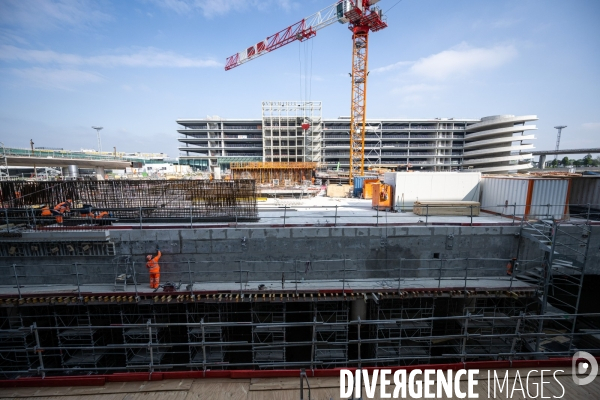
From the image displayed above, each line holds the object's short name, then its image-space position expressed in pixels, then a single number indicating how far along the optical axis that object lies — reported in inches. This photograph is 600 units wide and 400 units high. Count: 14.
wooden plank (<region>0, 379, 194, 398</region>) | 187.2
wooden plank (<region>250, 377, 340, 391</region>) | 192.9
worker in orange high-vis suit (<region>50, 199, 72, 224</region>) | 486.2
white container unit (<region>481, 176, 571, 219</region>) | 507.5
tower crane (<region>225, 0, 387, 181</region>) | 1679.4
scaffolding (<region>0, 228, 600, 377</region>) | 395.9
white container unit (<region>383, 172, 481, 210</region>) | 604.7
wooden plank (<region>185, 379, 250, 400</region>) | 185.6
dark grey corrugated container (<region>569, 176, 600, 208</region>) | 524.4
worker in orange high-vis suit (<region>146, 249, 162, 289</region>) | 407.2
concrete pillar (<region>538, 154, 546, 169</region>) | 2556.6
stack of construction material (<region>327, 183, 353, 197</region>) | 917.8
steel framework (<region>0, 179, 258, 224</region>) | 529.8
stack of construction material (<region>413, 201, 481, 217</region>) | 551.2
